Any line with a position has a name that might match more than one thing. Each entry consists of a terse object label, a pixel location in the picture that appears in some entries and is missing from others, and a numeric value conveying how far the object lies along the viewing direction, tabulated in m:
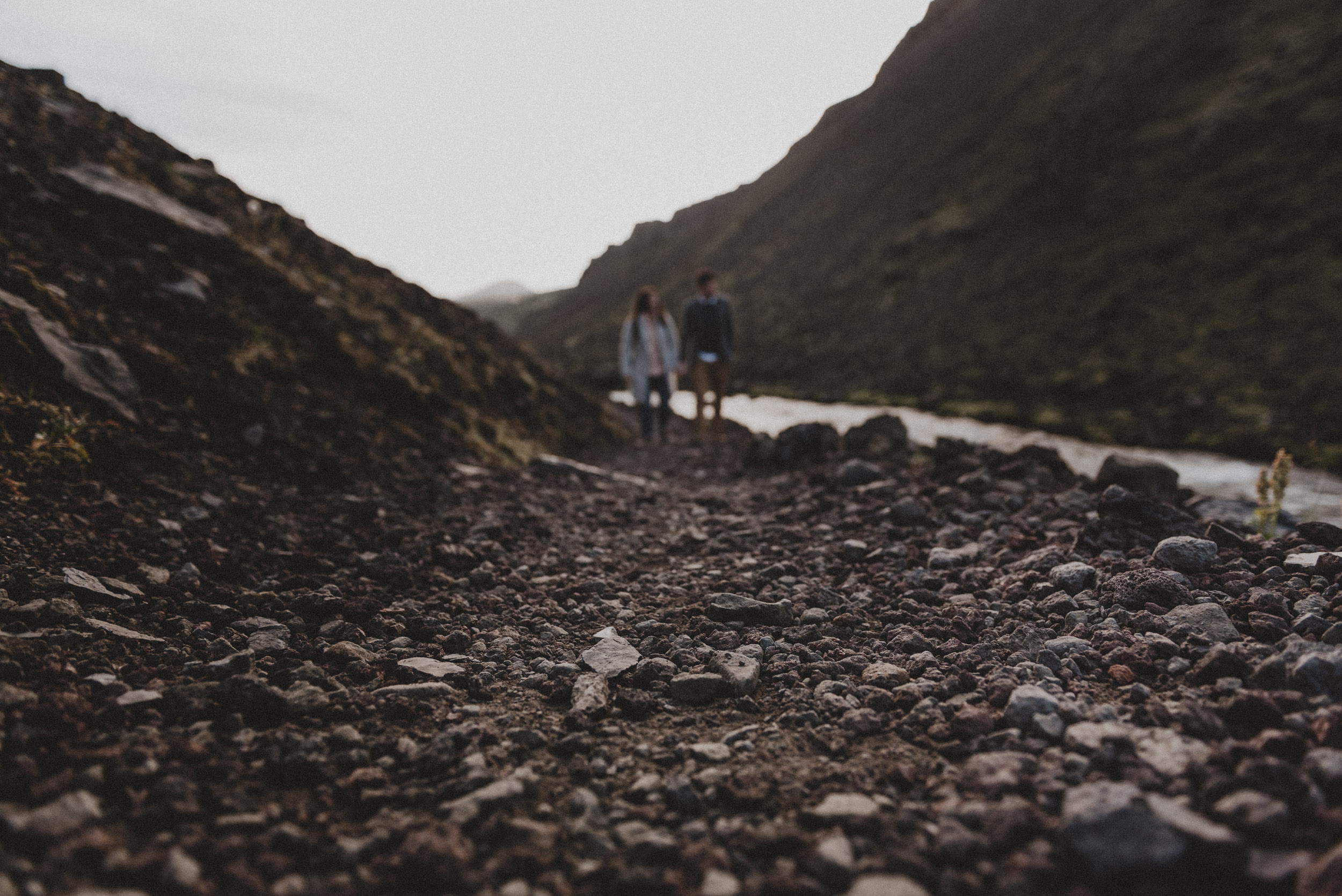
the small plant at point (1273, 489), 5.82
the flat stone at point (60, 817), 2.07
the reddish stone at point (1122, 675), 3.44
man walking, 14.54
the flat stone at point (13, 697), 2.71
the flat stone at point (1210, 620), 3.69
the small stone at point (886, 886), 2.11
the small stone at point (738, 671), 3.73
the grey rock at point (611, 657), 4.03
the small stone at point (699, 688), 3.69
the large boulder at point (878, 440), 10.82
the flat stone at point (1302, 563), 4.45
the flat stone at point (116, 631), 3.61
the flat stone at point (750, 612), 4.72
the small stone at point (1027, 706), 3.10
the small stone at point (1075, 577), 4.70
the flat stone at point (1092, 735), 2.80
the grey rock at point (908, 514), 7.02
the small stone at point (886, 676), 3.73
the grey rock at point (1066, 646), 3.78
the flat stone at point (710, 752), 3.05
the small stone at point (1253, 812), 2.13
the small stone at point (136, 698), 2.99
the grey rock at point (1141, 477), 7.41
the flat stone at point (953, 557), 5.73
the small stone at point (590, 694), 3.51
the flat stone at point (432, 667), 3.79
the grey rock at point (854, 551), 6.11
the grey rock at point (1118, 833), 2.08
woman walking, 14.43
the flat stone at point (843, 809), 2.53
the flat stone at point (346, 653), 3.84
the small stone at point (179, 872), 2.01
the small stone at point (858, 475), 8.73
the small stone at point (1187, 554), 4.68
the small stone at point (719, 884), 2.17
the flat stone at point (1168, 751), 2.59
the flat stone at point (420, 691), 3.49
